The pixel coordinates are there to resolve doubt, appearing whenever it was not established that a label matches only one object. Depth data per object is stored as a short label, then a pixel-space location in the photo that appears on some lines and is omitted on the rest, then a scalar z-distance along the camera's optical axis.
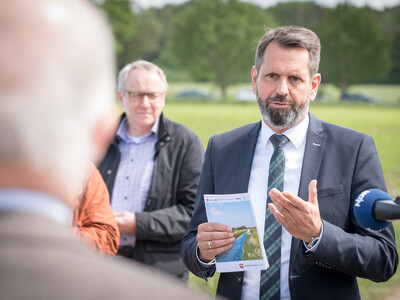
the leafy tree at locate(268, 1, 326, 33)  71.44
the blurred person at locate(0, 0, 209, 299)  0.85
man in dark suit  2.46
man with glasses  4.06
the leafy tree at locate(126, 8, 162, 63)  71.44
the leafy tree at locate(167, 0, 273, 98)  62.57
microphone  1.74
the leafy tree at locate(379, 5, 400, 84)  64.25
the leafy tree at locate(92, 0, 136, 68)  61.12
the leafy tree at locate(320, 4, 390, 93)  60.44
